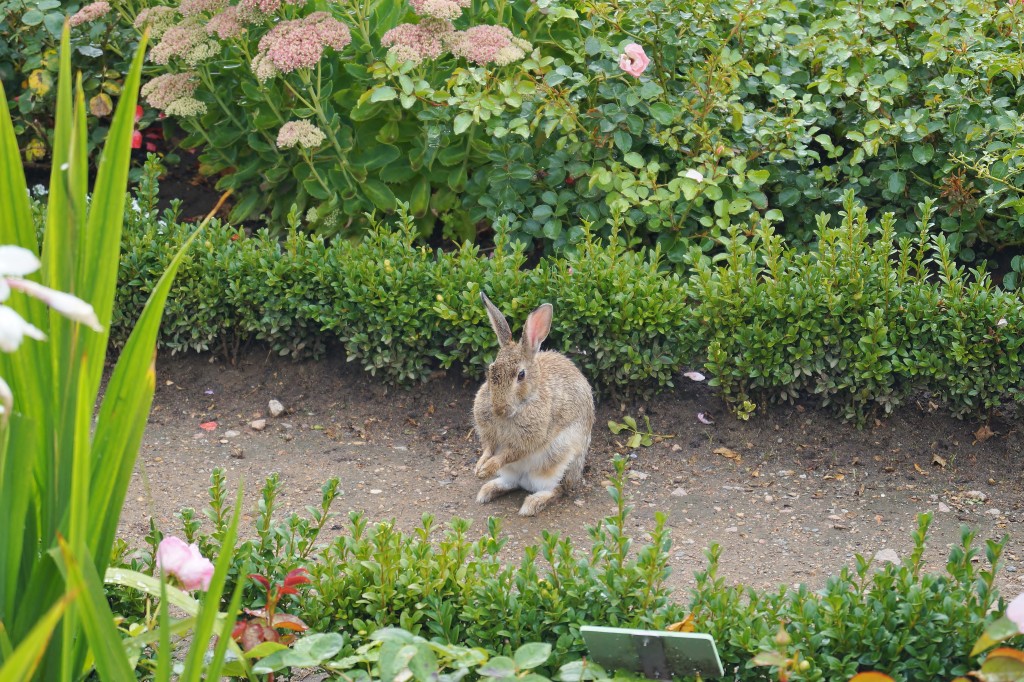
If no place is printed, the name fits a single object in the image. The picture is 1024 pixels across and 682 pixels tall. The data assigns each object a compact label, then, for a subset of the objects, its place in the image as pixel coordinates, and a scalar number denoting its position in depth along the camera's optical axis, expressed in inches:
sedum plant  395.5
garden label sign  177.8
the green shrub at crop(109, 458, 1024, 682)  203.2
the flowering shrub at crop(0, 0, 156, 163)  498.0
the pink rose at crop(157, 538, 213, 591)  177.3
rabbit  322.3
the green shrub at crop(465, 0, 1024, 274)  407.2
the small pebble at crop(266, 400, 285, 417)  392.2
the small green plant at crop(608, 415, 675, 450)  365.7
